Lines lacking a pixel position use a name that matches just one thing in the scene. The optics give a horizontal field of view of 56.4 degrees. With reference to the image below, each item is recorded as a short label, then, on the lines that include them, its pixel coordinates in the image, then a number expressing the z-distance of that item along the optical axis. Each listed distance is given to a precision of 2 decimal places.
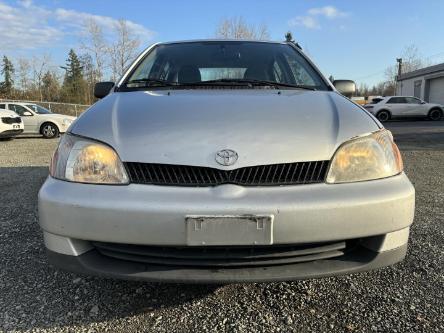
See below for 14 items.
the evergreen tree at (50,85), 43.78
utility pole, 55.53
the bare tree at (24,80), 45.00
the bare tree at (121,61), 39.56
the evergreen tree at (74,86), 42.09
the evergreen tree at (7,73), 47.50
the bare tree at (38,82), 44.12
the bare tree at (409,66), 61.92
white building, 31.70
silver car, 1.74
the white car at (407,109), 21.95
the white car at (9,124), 12.83
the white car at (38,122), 15.13
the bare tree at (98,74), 41.43
